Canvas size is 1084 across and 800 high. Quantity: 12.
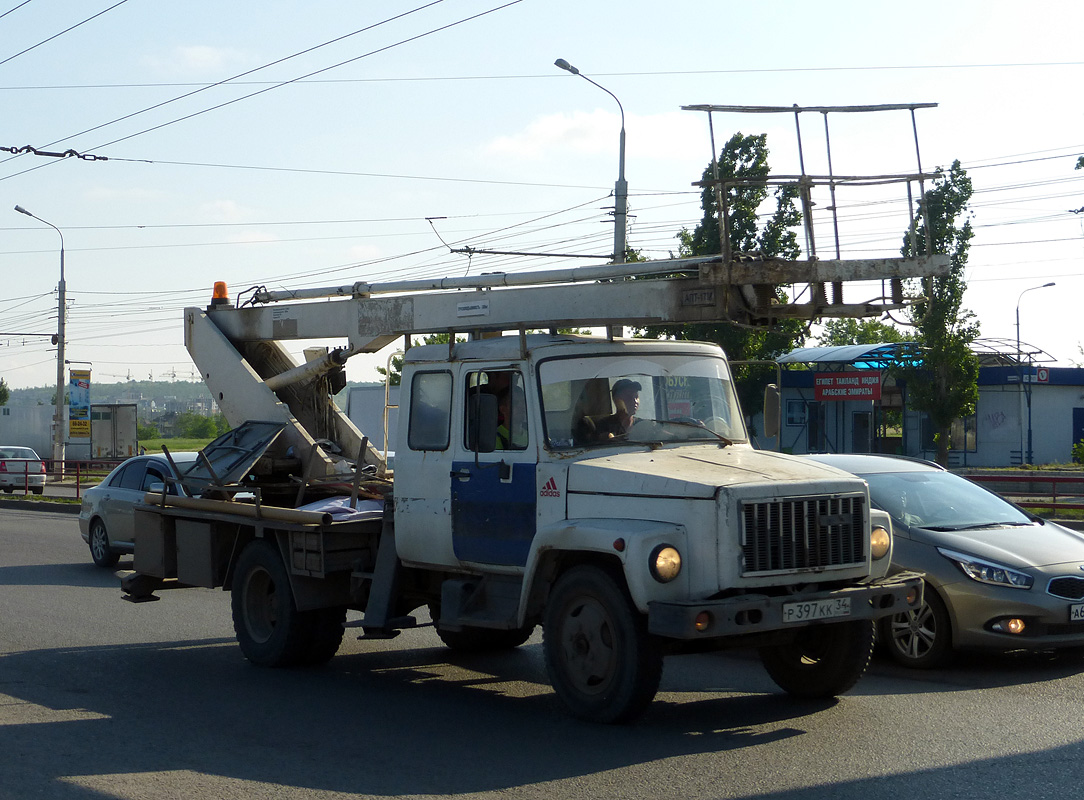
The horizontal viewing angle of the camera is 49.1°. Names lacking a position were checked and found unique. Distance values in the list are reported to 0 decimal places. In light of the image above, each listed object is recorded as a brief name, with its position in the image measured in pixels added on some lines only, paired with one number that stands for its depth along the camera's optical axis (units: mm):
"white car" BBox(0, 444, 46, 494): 34469
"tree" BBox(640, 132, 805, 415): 36062
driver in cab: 7438
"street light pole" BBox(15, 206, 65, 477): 40938
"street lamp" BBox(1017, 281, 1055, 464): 44688
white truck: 6516
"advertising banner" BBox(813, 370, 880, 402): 38594
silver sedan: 15586
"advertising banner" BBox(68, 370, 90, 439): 44406
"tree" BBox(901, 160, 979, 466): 35656
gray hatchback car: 8211
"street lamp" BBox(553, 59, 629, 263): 22047
